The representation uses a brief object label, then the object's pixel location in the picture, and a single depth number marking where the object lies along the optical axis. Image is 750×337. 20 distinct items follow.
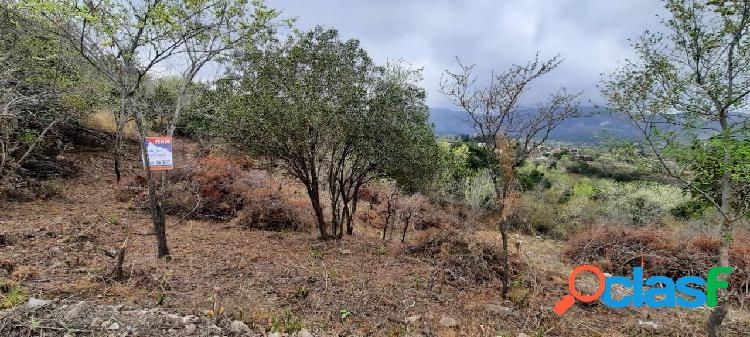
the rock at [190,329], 4.11
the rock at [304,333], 4.39
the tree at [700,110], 4.57
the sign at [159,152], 6.07
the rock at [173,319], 4.25
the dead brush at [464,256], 7.56
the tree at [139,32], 5.38
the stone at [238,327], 4.26
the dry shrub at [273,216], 11.40
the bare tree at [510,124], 5.82
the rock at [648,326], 5.83
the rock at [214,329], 4.18
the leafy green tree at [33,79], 6.96
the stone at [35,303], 4.18
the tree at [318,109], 7.73
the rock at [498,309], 5.79
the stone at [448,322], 5.18
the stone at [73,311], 4.12
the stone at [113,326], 4.01
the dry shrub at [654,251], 10.47
